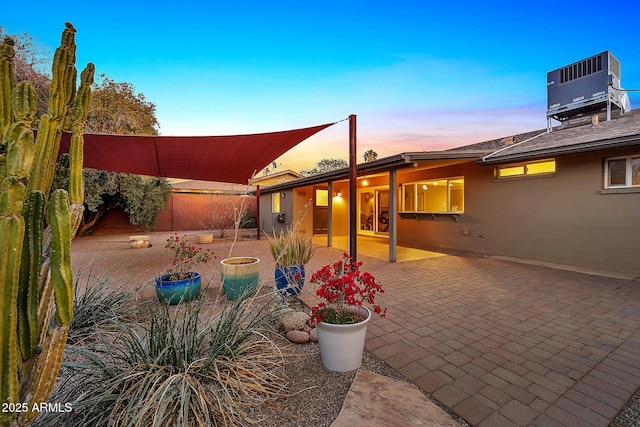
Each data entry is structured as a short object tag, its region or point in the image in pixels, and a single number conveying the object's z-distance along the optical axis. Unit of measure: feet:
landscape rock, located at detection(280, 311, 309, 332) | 9.24
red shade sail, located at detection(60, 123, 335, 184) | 13.93
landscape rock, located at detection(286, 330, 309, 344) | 8.56
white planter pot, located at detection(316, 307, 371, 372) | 6.91
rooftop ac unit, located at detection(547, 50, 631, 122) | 22.58
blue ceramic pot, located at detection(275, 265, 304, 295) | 12.56
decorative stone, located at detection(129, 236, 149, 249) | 30.14
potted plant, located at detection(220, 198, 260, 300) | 12.47
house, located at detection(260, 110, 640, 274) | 17.19
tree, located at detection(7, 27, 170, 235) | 36.73
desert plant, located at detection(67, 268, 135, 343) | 8.39
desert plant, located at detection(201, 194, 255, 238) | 41.97
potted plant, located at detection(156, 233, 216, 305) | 11.39
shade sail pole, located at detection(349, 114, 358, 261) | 13.58
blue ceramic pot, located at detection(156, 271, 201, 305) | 11.27
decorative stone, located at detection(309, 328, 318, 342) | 8.71
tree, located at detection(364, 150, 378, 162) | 88.33
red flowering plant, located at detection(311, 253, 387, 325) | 7.14
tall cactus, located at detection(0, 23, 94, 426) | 3.54
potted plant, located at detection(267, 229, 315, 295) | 13.01
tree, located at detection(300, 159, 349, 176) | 132.98
